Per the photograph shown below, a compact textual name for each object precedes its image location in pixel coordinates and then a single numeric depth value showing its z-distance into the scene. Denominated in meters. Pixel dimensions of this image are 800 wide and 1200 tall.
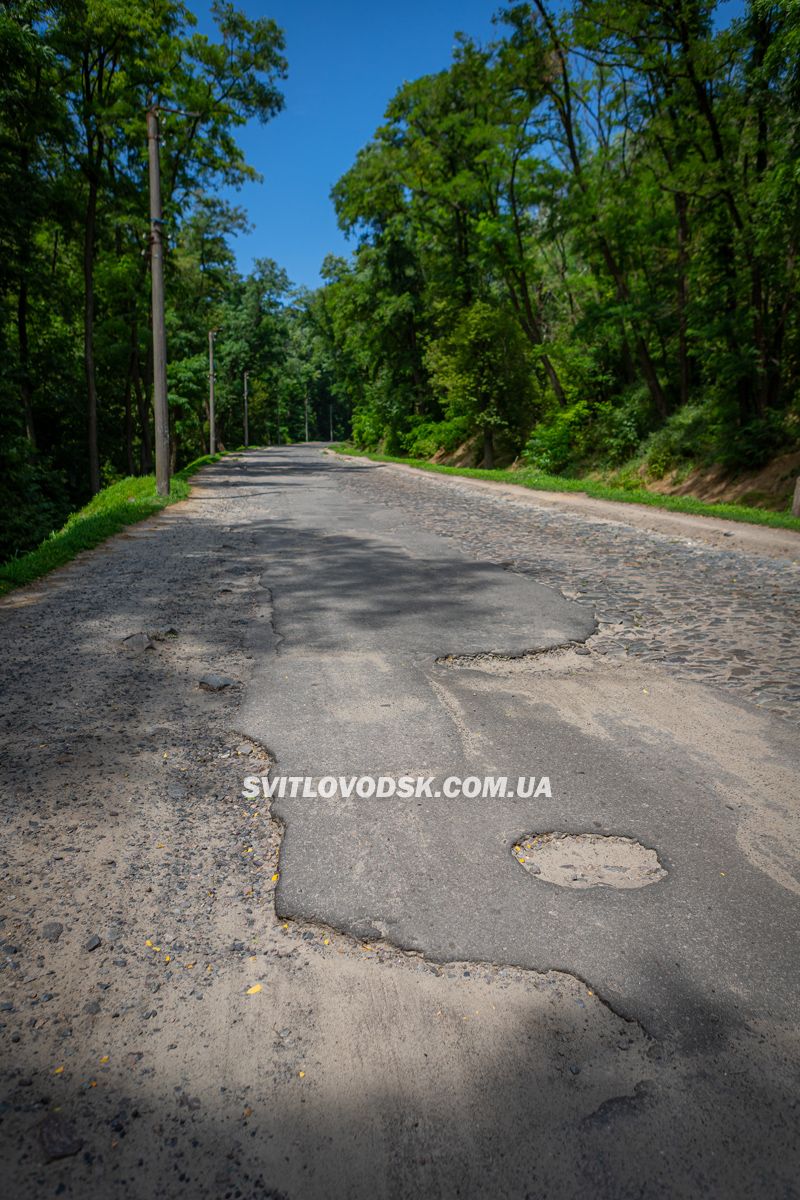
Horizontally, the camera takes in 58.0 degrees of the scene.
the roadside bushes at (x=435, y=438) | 32.03
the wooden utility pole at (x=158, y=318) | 15.03
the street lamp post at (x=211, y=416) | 36.85
